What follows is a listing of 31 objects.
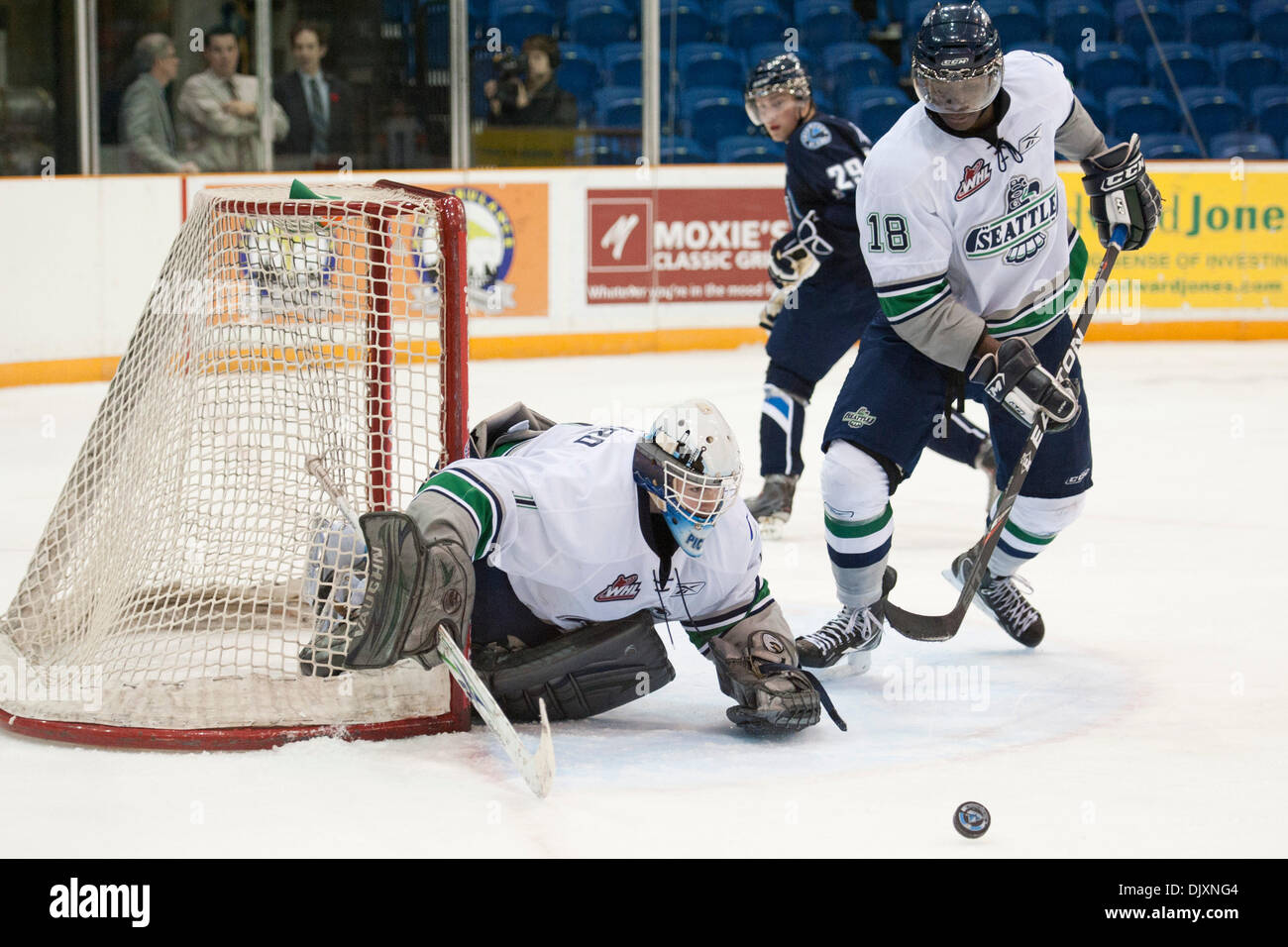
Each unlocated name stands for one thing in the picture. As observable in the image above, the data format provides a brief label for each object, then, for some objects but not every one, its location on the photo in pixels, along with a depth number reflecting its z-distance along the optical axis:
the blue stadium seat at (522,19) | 8.48
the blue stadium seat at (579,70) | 8.58
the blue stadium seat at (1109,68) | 9.86
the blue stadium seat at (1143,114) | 9.72
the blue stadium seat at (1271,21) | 9.98
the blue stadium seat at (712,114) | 8.84
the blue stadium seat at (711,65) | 9.13
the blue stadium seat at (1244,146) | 9.41
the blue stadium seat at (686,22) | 8.72
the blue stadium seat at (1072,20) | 9.79
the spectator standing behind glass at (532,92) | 8.37
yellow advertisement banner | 9.07
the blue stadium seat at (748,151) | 8.88
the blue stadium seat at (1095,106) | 9.74
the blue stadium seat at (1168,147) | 9.47
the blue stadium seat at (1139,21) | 9.96
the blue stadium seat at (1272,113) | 9.69
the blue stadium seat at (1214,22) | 10.03
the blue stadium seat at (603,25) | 8.77
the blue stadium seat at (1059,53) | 9.66
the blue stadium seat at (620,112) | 8.59
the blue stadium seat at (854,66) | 9.46
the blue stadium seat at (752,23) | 9.43
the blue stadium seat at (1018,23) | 9.66
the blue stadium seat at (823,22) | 9.60
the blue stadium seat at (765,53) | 9.38
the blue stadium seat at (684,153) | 8.66
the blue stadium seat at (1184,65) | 9.91
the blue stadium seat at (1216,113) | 9.65
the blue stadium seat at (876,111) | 9.27
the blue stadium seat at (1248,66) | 9.88
